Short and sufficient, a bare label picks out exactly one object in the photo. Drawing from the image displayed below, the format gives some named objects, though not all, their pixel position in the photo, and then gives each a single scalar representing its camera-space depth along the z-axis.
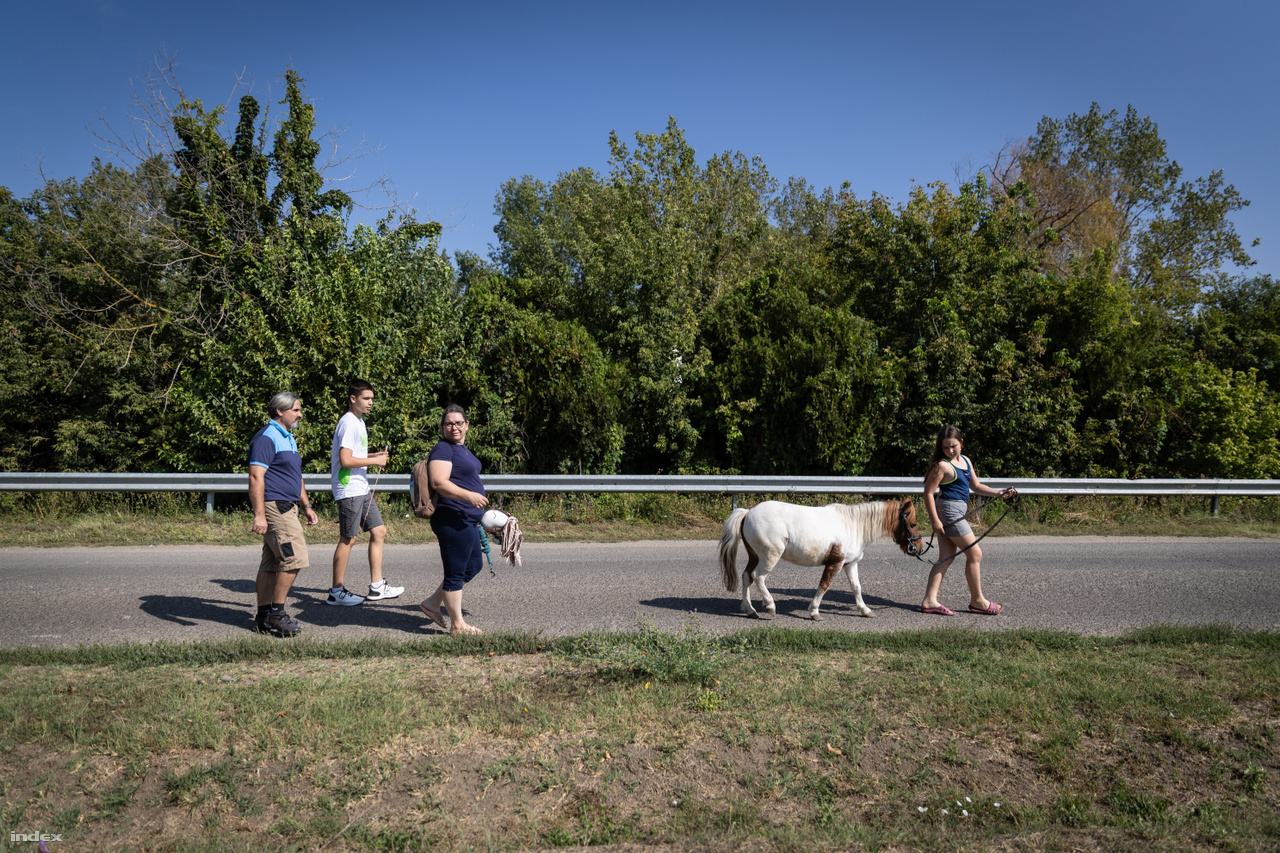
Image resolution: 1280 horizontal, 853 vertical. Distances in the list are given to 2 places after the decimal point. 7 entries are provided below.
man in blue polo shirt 5.94
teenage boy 6.92
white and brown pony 6.77
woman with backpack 5.76
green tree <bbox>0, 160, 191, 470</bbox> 15.14
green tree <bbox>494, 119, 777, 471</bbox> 15.47
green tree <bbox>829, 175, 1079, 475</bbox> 15.56
